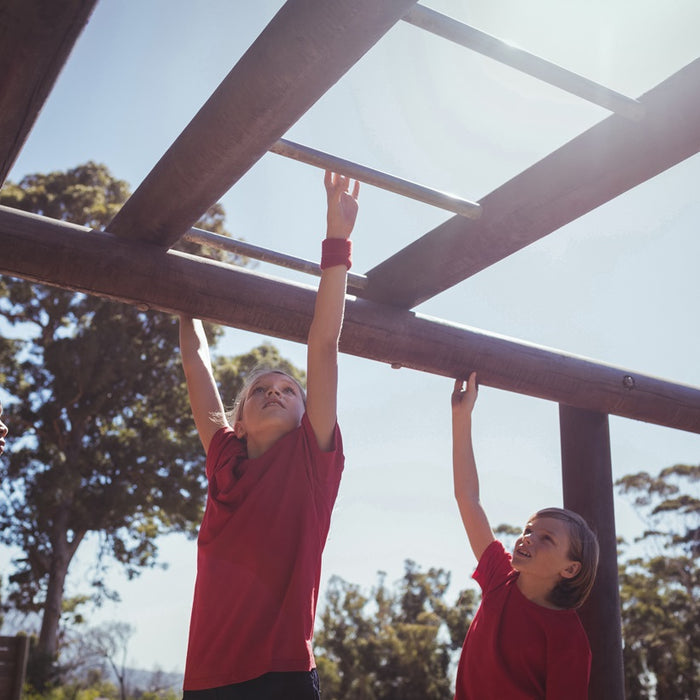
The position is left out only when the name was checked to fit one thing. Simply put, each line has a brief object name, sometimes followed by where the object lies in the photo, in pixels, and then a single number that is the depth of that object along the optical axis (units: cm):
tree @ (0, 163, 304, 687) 1380
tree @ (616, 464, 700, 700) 1623
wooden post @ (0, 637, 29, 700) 637
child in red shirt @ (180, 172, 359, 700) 165
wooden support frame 143
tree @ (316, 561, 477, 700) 1753
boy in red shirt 216
